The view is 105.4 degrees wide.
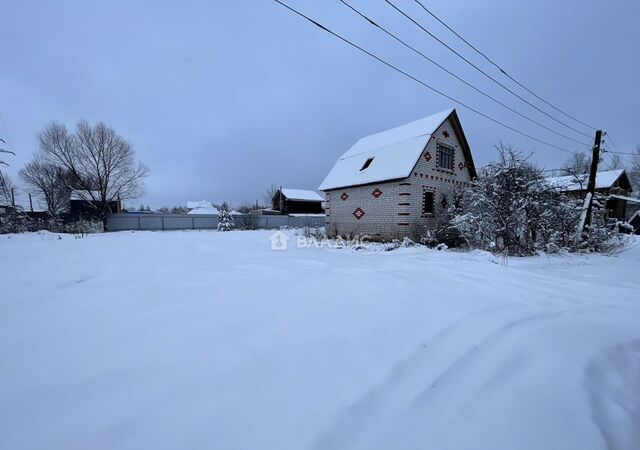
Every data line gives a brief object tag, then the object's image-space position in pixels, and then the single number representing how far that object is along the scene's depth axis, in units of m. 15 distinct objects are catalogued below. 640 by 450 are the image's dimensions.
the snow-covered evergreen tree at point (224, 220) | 22.02
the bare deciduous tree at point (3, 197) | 19.81
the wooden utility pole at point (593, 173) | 8.24
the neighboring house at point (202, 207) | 41.72
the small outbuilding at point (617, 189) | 22.75
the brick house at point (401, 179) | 11.59
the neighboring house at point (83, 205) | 23.86
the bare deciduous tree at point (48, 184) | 25.67
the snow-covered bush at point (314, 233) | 13.52
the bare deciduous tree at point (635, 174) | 27.09
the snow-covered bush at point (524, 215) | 7.69
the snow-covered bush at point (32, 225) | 15.17
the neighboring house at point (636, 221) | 17.80
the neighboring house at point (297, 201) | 37.38
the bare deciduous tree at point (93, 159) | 22.30
